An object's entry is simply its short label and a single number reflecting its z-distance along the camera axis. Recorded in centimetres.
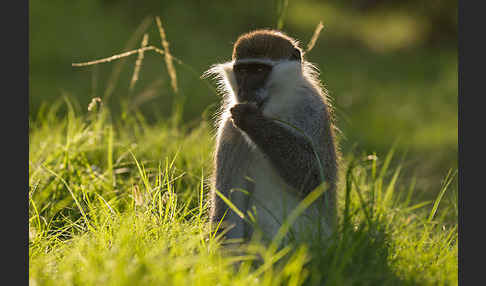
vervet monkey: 603
